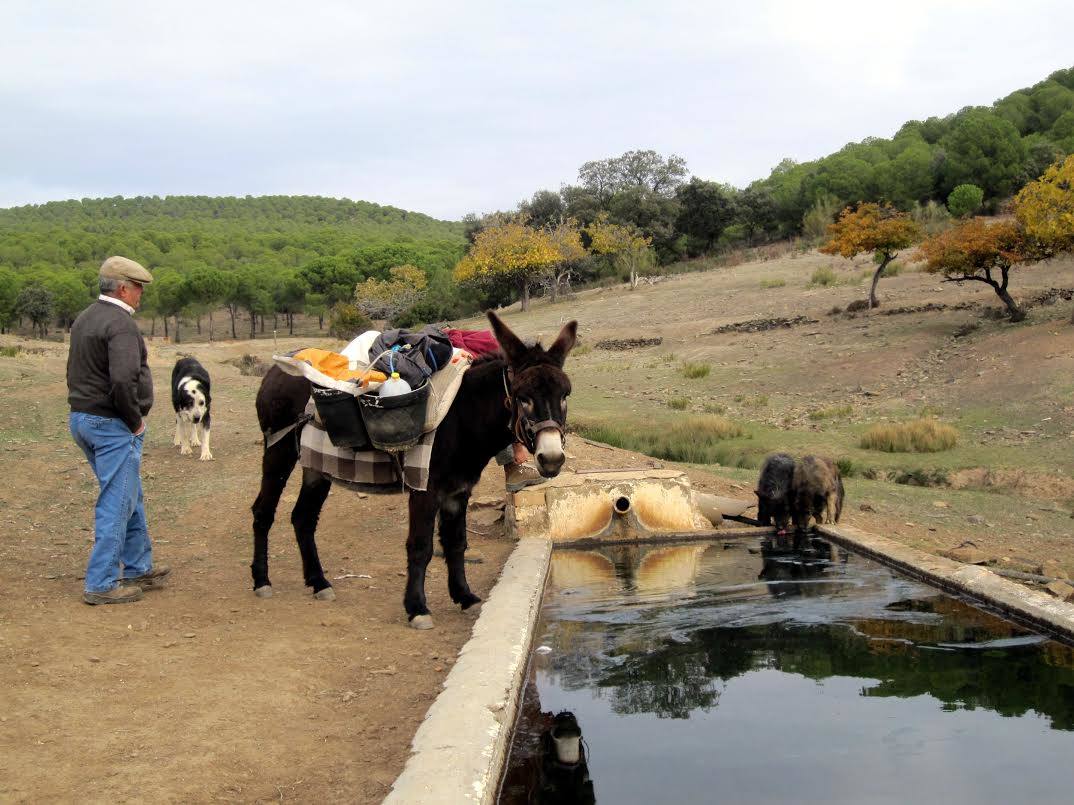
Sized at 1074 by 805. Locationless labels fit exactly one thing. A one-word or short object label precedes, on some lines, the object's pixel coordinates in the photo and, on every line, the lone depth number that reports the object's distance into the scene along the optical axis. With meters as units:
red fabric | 6.81
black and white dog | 14.22
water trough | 3.79
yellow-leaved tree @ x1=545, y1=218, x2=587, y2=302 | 70.38
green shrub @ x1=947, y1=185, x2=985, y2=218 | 55.22
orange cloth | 6.07
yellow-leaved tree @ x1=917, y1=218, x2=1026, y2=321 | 31.23
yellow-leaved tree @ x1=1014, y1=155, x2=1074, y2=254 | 28.77
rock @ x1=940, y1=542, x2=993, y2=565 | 9.15
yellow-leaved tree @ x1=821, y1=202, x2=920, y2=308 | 39.50
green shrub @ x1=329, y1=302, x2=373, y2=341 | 67.81
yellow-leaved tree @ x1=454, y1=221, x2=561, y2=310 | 67.50
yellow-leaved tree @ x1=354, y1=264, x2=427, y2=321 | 76.50
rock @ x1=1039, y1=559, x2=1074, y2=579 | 9.41
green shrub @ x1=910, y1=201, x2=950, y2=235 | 50.34
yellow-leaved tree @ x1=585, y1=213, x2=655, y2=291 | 69.44
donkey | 5.46
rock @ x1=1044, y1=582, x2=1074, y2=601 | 7.51
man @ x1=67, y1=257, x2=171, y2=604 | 6.50
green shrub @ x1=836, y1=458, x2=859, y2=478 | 16.28
